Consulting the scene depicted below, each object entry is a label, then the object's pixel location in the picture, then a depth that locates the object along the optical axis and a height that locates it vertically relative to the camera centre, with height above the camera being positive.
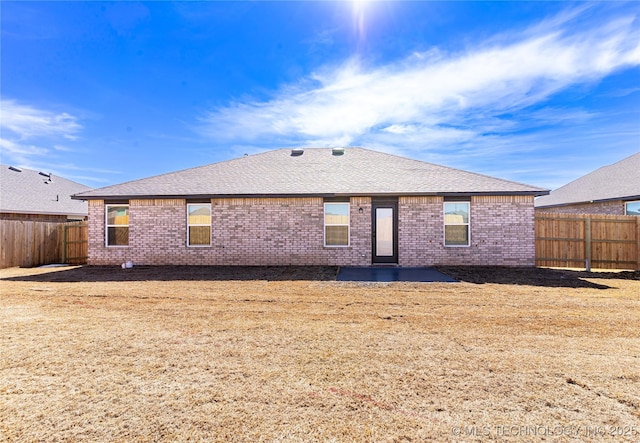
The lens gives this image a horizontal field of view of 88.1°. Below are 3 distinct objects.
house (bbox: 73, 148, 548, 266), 12.61 +0.30
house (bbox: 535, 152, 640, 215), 16.16 +1.98
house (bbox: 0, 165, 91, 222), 18.53 +1.95
